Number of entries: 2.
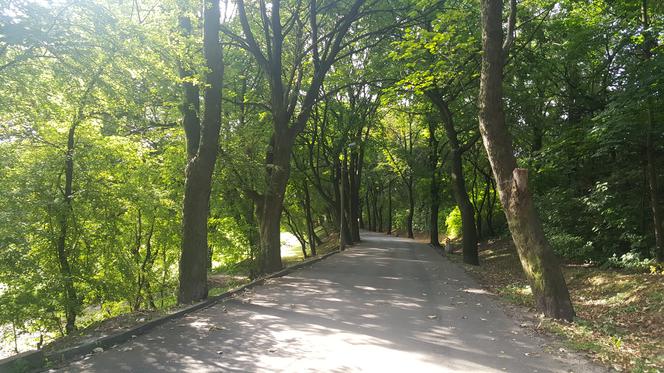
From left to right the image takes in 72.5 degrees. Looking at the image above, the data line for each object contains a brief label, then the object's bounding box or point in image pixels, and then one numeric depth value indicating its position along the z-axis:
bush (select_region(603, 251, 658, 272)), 11.44
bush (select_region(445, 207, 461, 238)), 35.44
